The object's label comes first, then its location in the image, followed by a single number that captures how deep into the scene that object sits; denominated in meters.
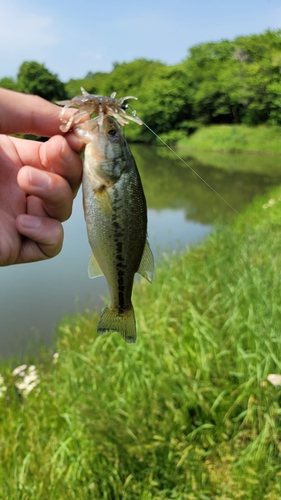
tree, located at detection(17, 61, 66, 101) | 15.67
